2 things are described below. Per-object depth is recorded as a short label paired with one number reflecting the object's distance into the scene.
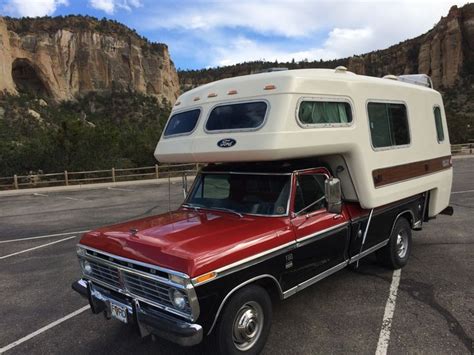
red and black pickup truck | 3.26
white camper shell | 4.20
